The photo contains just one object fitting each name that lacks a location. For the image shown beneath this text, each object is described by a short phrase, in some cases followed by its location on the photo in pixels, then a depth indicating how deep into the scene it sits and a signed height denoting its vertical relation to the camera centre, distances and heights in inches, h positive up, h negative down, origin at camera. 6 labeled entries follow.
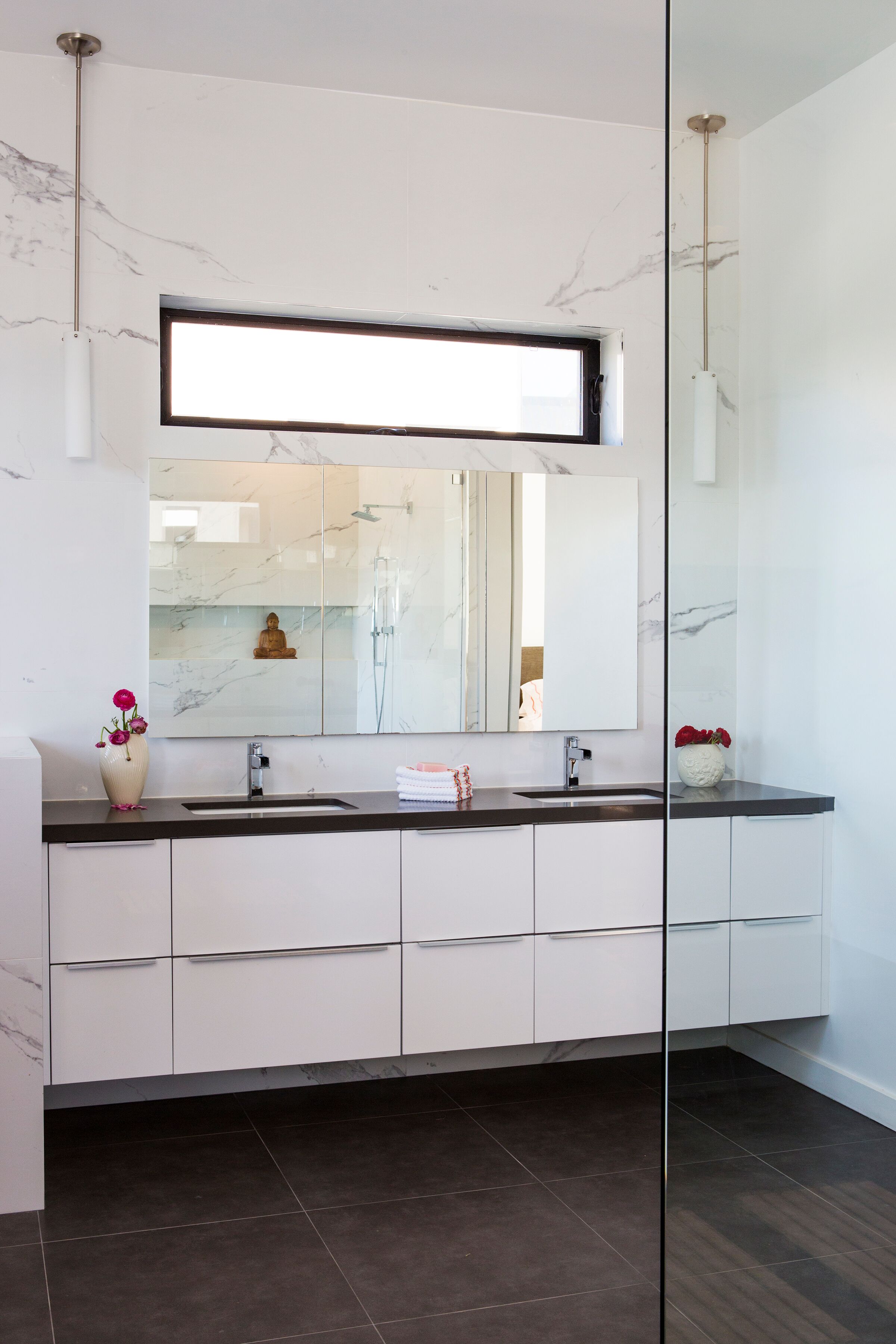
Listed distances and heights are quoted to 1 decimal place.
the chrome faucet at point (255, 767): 136.4 -11.5
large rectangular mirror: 136.0 +8.7
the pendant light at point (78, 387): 127.7 +31.1
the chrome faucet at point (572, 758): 148.3 -11.0
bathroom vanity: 114.0 -27.6
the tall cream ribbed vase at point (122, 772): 126.4 -11.4
